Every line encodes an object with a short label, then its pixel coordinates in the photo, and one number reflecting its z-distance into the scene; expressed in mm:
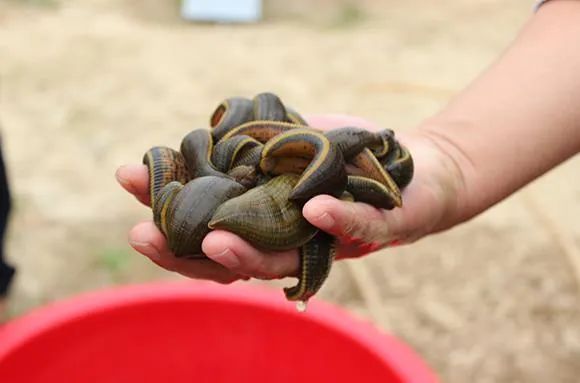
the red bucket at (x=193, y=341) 716
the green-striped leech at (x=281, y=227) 490
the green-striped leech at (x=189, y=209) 488
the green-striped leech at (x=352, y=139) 558
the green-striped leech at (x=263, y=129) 565
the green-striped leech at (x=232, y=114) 582
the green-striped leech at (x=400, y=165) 565
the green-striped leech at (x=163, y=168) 533
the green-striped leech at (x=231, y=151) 545
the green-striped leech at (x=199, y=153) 532
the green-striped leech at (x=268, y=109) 584
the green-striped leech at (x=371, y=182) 542
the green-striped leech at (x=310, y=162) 504
